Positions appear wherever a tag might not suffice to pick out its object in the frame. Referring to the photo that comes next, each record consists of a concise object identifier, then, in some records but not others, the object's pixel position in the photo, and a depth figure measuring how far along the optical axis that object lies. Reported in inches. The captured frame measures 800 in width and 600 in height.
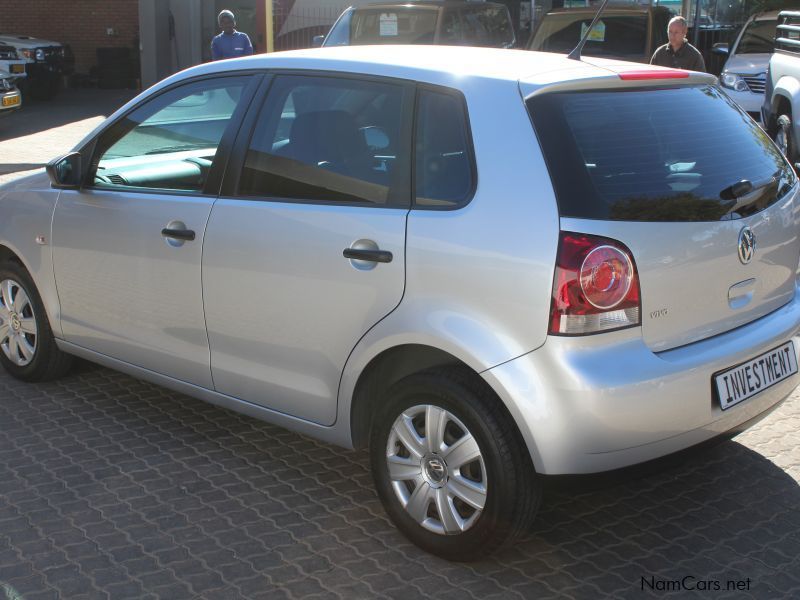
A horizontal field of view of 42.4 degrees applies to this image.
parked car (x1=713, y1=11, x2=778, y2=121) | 522.6
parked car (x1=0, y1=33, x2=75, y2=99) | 791.7
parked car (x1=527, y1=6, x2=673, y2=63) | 542.0
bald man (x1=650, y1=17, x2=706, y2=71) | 427.8
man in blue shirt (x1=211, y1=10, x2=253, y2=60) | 588.5
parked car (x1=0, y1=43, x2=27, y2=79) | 710.6
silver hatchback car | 128.6
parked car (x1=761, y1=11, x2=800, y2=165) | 374.3
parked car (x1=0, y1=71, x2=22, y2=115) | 610.5
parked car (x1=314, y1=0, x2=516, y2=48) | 526.6
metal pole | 766.9
